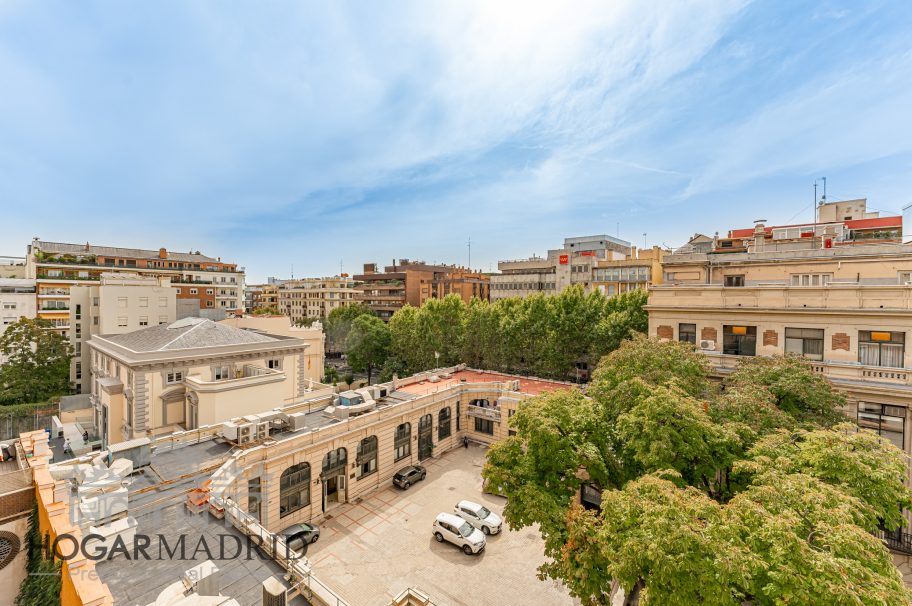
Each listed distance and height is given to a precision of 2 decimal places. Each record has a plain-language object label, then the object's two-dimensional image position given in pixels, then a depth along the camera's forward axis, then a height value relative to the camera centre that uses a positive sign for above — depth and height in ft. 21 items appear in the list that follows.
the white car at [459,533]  72.64 -45.78
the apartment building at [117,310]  142.21 -7.66
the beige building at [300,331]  149.79 -16.11
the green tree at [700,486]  27.89 -18.73
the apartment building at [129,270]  175.83 +10.43
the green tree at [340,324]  253.24 -21.61
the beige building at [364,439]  71.87 -34.81
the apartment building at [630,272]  202.69 +10.70
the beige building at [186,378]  85.97 -21.02
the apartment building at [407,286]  305.94 +4.17
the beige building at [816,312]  65.62 -3.82
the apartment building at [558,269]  234.99 +14.78
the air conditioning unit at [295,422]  82.38 -27.66
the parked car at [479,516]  78.84 -46.28
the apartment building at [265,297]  408.05 -7.25
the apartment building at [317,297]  334.44 -5.43
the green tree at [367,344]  201.05 -27.71
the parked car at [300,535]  71.56 -45.57
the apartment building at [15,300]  166.30 -4.51
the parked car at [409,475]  96.89 -46.48
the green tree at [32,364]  129.90 -25.74
